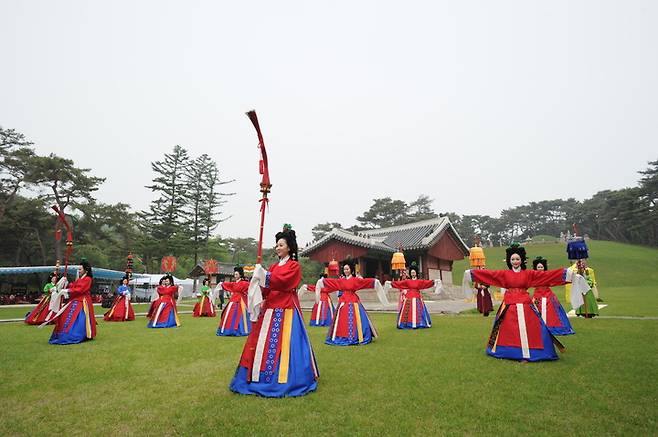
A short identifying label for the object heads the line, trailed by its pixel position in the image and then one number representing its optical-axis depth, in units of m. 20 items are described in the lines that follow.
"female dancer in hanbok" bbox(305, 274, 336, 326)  11.66
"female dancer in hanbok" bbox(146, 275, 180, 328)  11.65
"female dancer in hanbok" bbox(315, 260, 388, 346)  7.57
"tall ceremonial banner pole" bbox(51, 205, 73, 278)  10.11
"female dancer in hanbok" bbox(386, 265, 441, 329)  9.93
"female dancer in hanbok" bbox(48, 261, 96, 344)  8.16
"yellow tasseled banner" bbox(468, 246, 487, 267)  10.98
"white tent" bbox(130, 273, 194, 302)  30.81
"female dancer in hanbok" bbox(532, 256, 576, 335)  8.46
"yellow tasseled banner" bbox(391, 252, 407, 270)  12.80
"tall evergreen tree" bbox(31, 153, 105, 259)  26.42
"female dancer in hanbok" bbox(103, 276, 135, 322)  13.98
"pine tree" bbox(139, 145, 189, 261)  30.36
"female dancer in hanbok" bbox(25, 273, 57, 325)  12.26
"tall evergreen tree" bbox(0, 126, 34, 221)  26.44
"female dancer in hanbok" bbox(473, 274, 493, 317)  13.01
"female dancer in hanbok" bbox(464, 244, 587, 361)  5.62
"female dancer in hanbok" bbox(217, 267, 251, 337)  9.84
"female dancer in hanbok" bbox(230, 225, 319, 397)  4.19
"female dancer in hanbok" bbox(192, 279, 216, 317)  16.22
